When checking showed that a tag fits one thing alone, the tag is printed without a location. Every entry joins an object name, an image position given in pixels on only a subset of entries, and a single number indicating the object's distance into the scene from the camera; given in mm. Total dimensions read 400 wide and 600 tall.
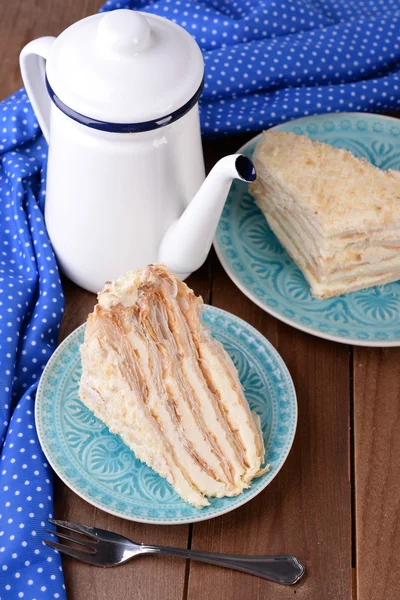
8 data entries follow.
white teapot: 883
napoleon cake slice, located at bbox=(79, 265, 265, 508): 866
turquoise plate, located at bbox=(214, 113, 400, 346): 987
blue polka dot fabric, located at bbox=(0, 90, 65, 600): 852
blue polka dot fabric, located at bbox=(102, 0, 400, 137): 1118
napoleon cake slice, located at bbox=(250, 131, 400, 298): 998
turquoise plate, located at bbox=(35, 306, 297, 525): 860
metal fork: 851
